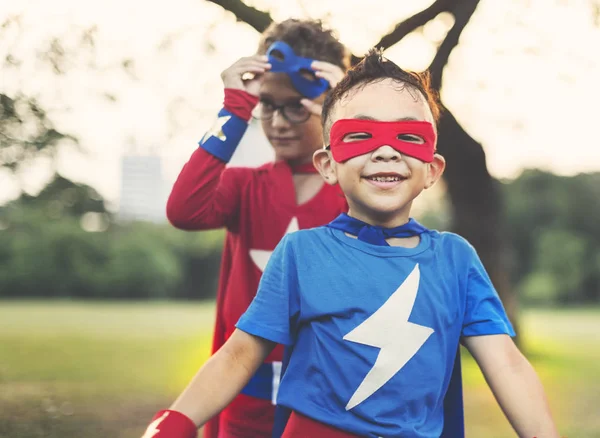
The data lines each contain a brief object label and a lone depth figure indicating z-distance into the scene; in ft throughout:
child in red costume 7.77
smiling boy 5.17
